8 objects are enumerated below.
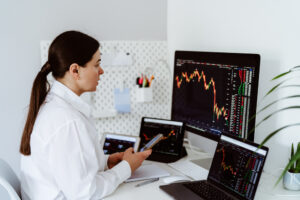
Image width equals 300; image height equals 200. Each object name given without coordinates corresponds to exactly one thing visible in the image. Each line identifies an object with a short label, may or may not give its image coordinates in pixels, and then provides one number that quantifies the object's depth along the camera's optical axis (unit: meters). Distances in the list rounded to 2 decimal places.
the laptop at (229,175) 1.07
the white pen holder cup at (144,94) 1.83
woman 1.09
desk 1.13
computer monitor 1.20
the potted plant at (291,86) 1.15
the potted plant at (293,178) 1.14
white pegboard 1.80
